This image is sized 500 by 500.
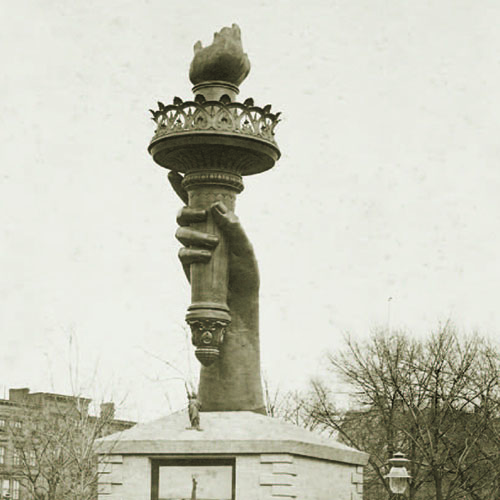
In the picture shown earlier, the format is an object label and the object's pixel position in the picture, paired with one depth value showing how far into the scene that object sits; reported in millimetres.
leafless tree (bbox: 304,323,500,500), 42250
